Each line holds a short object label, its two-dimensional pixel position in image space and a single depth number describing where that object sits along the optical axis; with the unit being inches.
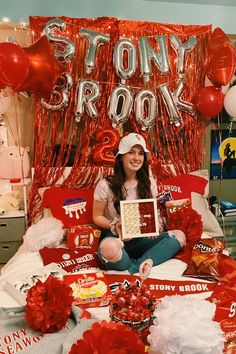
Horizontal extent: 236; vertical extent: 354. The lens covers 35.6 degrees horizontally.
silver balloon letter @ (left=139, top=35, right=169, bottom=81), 108.7
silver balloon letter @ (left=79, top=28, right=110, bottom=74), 105.7
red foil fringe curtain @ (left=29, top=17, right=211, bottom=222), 111.0
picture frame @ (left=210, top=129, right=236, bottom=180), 126.6
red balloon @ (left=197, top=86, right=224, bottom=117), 110.7
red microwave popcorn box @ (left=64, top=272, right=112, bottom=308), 65.4
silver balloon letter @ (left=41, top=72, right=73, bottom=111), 107.4
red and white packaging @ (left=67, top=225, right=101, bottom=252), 92.2
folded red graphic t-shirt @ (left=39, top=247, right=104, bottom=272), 82.9
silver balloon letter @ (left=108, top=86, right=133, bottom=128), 108.3
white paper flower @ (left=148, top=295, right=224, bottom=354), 43.3
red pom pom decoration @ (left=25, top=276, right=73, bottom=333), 53.9
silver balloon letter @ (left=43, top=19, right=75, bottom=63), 104.5
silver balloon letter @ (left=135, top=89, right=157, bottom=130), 111.3
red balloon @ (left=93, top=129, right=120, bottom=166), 109.8
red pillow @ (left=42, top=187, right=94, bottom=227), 101.0
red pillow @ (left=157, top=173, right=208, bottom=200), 107.6
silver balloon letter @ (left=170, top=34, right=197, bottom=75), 112.3
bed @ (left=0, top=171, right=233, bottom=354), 65.9
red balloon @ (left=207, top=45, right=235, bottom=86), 103.7
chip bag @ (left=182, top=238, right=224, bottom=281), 77.7
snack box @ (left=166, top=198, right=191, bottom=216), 101.3
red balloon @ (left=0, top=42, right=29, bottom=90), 88.4
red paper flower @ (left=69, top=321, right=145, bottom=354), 41.3
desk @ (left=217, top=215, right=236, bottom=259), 121.4
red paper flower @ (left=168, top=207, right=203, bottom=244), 92.5
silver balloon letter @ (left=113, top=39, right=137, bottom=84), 106.5
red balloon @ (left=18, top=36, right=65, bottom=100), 95.3
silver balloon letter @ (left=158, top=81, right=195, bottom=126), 112.6
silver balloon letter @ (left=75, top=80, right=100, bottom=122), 108.0
